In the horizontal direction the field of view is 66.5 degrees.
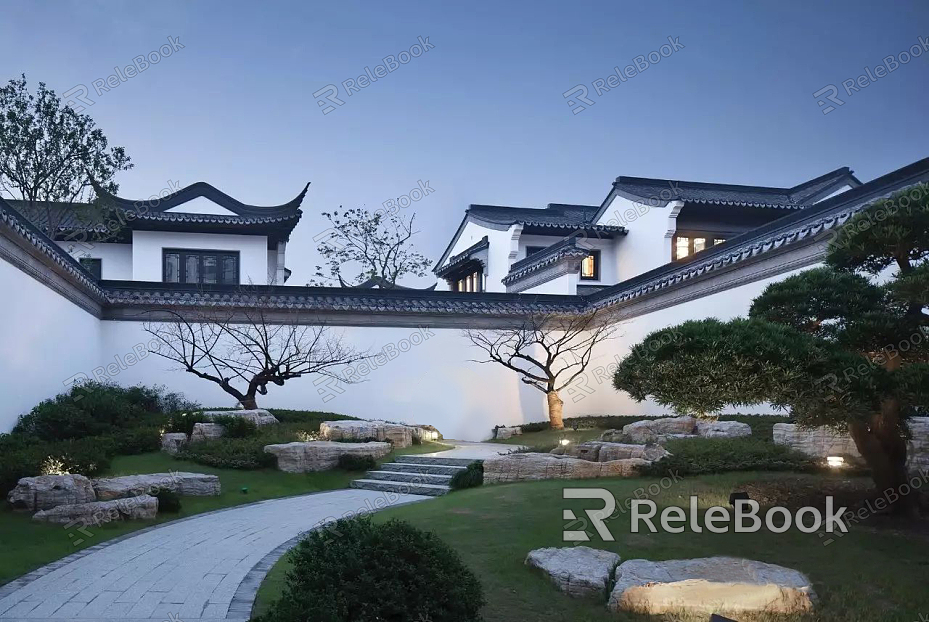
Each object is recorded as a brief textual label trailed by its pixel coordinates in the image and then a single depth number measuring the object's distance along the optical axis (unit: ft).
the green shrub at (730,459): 30.73
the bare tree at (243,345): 54.29
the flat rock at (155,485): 28.27
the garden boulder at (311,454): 38.78
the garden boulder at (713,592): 15.24
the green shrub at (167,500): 28.35
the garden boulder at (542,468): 33.35
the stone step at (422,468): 39.22
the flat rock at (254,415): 43.27
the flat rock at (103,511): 24.62
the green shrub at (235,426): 42.19
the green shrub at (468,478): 34.27
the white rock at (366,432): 44.86
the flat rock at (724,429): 37.68
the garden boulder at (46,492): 25.64
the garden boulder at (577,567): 16.83
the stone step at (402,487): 35.47
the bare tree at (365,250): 95.35
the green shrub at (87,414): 38.40
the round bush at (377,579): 12.12
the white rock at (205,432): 40.98
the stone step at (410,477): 37.42
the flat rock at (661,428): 41.29
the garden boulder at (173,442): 39.09
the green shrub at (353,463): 40.32
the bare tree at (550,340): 59.41
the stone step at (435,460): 40.81
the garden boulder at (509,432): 57.98
